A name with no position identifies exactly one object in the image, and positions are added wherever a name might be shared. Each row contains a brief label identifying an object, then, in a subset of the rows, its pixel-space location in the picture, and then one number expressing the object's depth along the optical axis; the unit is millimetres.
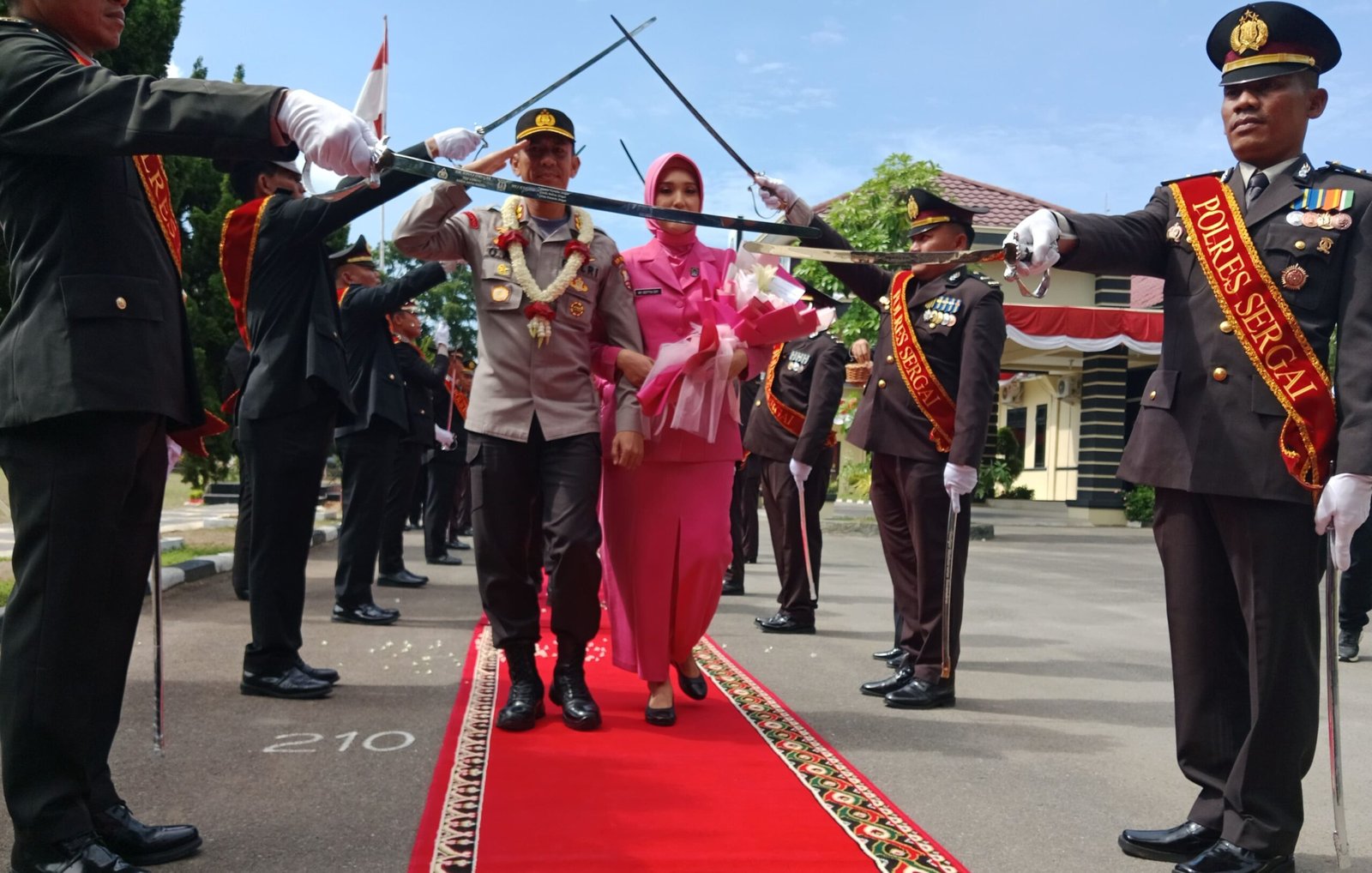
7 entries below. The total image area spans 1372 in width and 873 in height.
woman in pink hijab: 4691
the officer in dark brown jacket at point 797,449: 7383
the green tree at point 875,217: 17328
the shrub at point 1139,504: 22266
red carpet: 2955
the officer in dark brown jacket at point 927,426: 5039
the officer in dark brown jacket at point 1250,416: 2992
